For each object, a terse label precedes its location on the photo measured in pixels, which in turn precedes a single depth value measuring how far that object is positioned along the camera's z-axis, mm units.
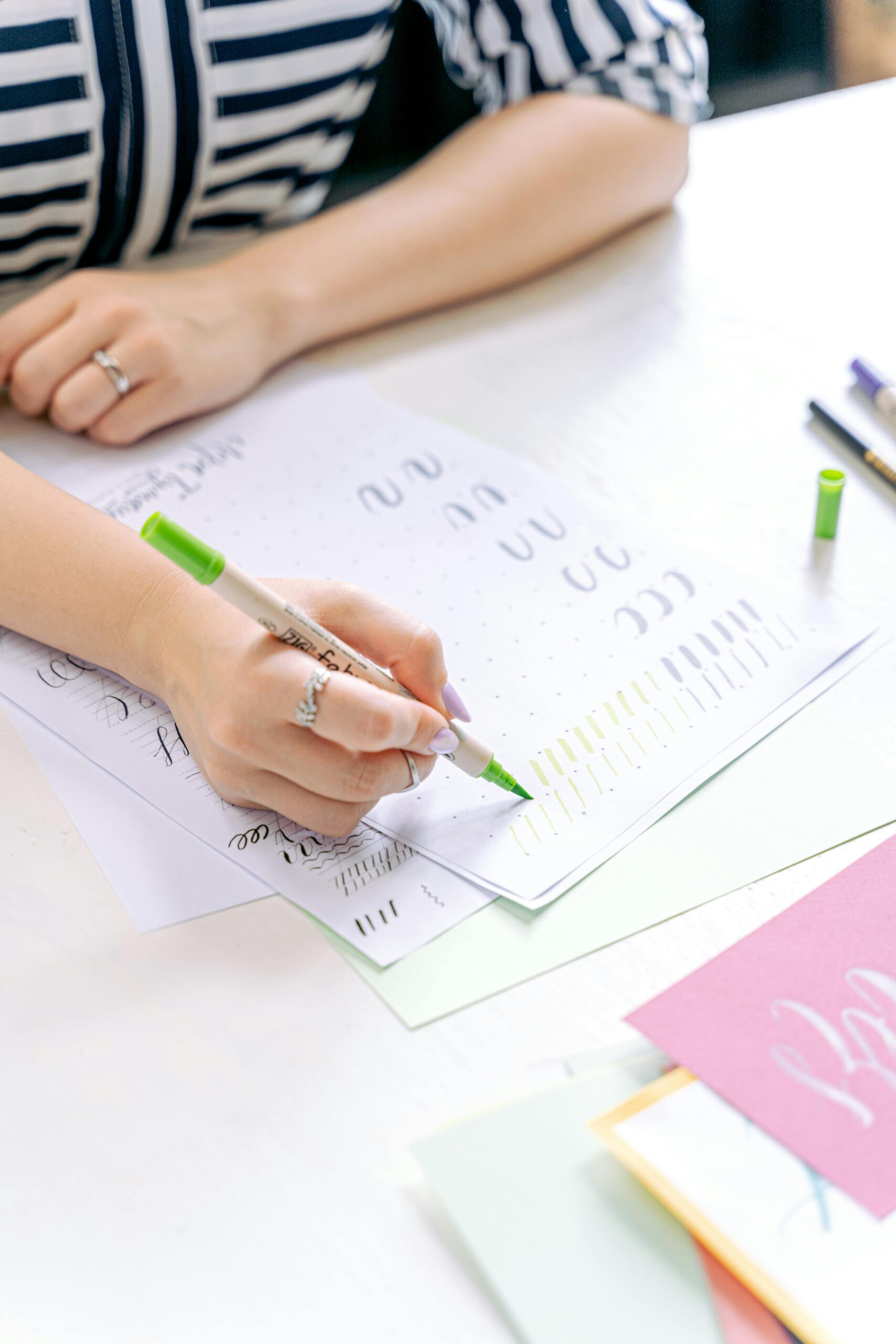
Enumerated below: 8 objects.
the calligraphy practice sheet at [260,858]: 851
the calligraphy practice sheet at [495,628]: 881
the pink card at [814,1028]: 788
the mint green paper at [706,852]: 838
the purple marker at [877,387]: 1030
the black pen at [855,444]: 1003
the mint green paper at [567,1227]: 769
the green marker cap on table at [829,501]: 968
